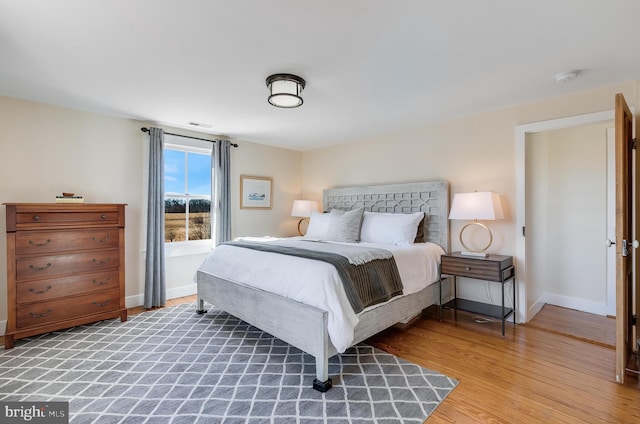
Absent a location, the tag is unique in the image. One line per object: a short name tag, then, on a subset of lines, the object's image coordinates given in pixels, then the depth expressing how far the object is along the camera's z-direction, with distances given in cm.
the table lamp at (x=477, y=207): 304
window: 423
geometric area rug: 184
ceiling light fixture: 249
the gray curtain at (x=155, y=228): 378
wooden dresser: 273
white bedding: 215
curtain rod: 384
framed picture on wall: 488
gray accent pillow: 383
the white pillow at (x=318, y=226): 428
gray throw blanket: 230
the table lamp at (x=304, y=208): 505
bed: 217
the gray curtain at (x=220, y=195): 450
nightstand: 293
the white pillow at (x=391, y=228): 362
